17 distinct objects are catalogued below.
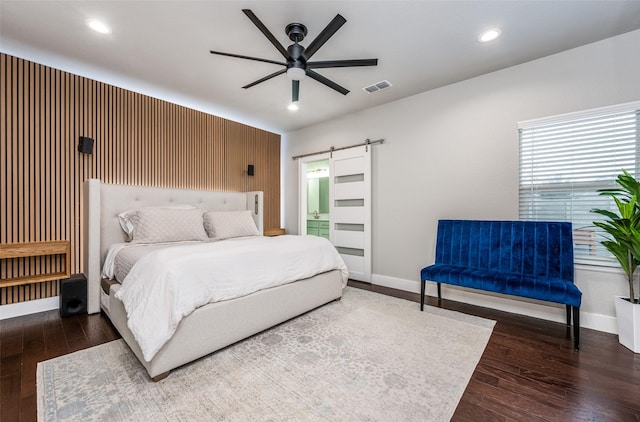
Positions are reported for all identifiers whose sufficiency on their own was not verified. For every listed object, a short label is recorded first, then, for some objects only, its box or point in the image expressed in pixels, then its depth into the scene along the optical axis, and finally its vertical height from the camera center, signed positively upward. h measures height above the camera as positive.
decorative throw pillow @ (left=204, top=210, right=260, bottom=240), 3.54 -0.20
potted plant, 2.18 -0.29
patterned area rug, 1.52 -1.13
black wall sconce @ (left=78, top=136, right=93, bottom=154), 3.13 +0.75
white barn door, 4.29 +0.05
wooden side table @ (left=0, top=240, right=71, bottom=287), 2.61 -0.43
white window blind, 2.54 +0.47
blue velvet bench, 2.43 -0.53
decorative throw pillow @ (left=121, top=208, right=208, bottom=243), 3.09 -0.19
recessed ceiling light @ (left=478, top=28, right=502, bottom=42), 2.46 +1.62
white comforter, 1.78 -0.54
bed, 1.90 -0.80
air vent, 3.47 +1.62
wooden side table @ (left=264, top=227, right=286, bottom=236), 5.07 -0.42
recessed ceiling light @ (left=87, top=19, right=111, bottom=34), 2.36 +1.63
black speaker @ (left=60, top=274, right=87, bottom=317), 2.81 -0.91
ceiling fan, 2.23 +1.28
